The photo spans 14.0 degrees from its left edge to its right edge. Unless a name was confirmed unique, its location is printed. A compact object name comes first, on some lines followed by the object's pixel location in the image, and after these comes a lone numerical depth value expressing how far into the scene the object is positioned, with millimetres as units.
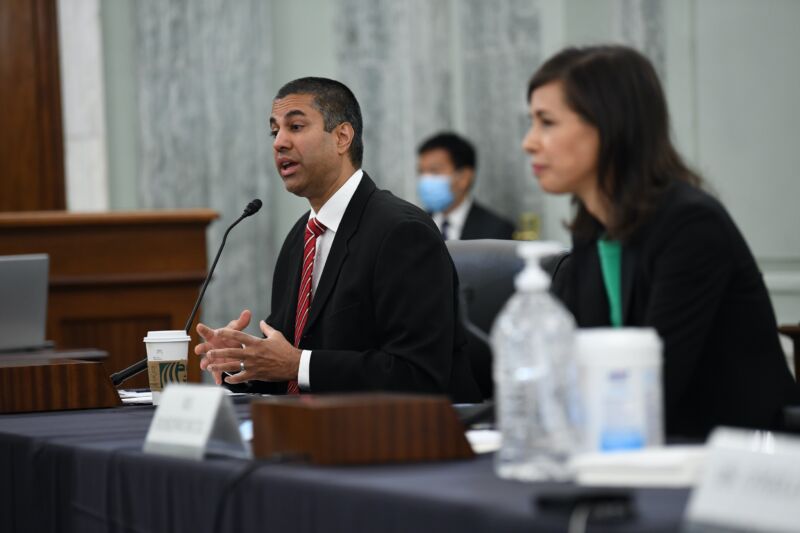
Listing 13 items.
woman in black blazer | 4613
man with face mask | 9788
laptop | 5947
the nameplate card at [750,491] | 3887
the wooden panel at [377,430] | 4274
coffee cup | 5195
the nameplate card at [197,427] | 4449
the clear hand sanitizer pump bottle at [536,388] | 4179
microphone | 5425
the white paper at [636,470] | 4099
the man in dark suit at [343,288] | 5289
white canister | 4159
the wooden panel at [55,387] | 5202
